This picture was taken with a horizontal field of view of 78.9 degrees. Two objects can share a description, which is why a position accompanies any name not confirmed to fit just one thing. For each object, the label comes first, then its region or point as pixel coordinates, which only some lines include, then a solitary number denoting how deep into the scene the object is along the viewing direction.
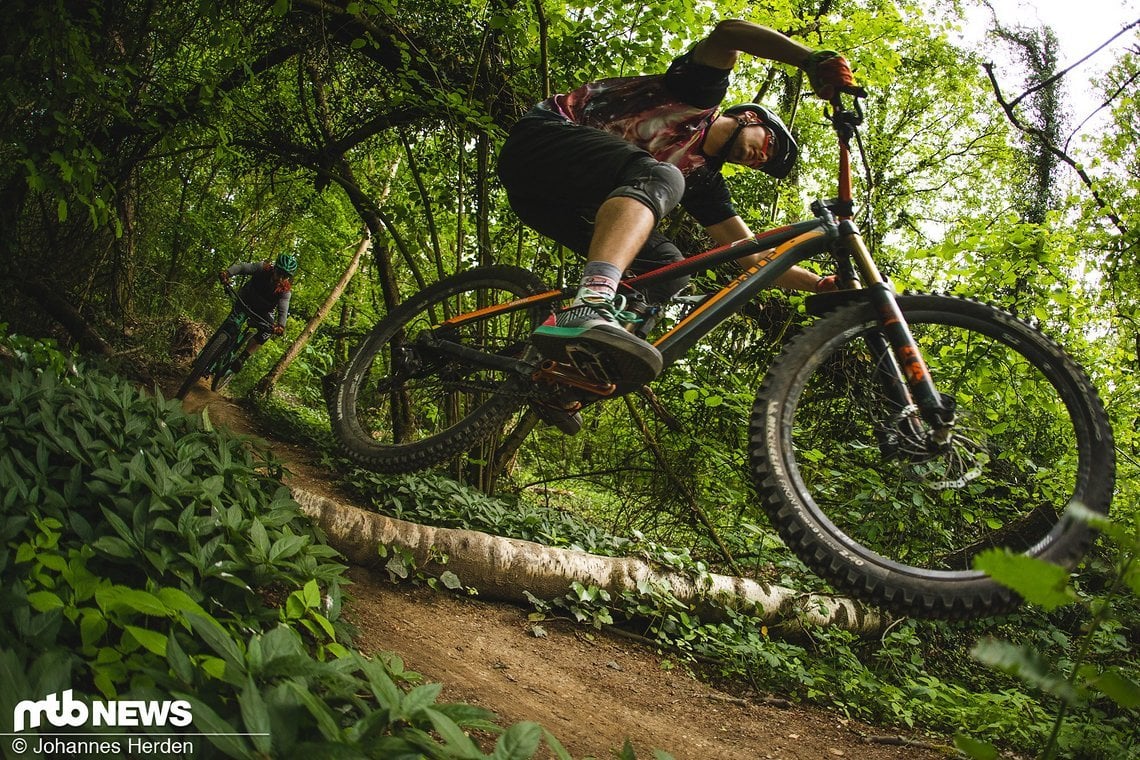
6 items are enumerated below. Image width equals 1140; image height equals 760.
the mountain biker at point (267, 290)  7.75
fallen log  3.89
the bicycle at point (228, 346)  7.25
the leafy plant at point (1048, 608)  0.70
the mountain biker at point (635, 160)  2.40
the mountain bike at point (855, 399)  2.05
